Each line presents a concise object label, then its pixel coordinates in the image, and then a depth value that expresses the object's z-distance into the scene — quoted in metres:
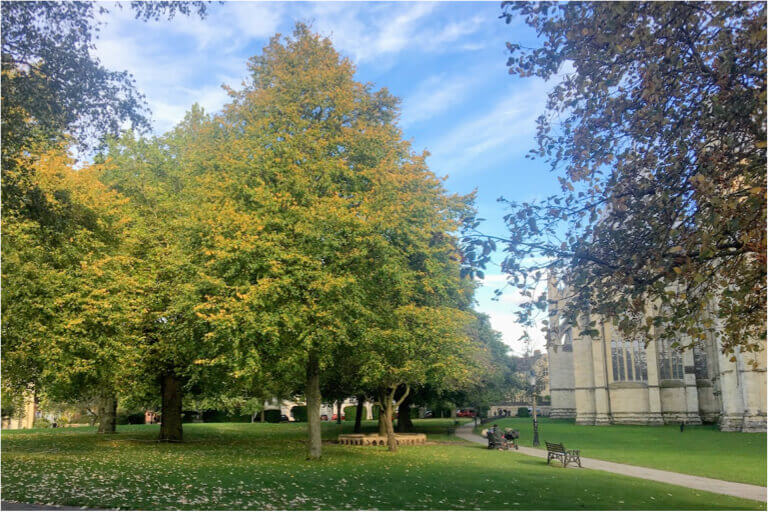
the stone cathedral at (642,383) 63.34
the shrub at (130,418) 58.88
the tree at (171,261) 21.45
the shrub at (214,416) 65.88
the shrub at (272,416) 71.12
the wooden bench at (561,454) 22.82
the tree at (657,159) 9.51
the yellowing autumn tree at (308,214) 19.61
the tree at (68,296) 22.20
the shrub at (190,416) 66.50
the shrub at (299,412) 71.80
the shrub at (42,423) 62.38
